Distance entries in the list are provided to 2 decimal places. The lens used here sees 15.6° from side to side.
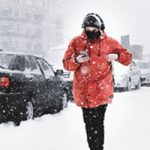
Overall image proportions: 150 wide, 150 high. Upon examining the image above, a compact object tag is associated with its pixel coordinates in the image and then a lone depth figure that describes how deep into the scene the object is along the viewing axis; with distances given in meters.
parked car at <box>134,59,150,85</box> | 31.61
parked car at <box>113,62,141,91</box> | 23.48
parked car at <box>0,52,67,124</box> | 10.09
